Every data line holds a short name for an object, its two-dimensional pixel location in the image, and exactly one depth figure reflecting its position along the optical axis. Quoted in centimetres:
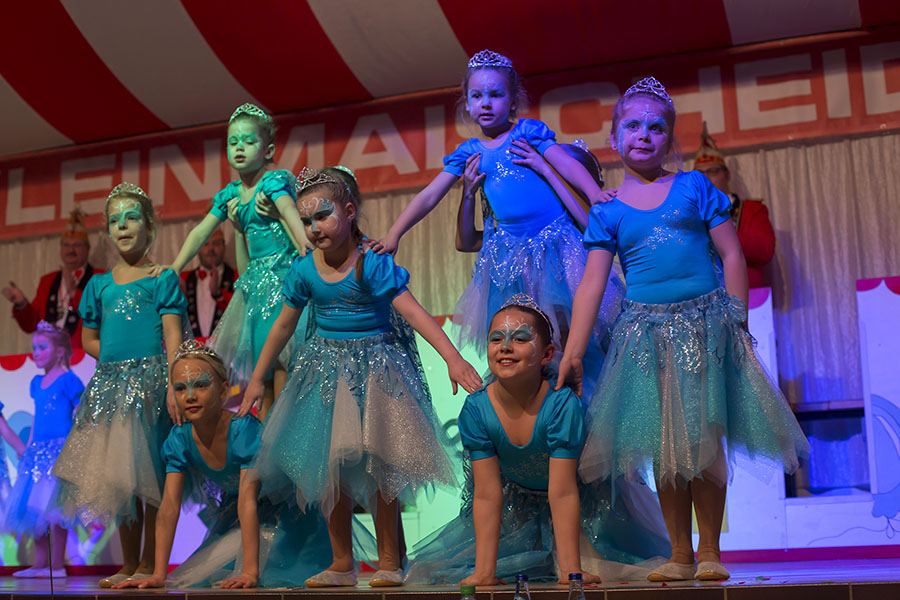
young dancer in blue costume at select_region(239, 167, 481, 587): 296
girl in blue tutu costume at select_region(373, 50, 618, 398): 323
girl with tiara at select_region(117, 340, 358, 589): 324
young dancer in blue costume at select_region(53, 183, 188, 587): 352
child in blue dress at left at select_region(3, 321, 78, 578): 448
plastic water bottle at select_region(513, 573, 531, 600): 206
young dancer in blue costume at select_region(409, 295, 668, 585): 272
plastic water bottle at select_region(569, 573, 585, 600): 204
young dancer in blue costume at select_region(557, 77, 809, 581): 267
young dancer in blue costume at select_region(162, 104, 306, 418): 371
